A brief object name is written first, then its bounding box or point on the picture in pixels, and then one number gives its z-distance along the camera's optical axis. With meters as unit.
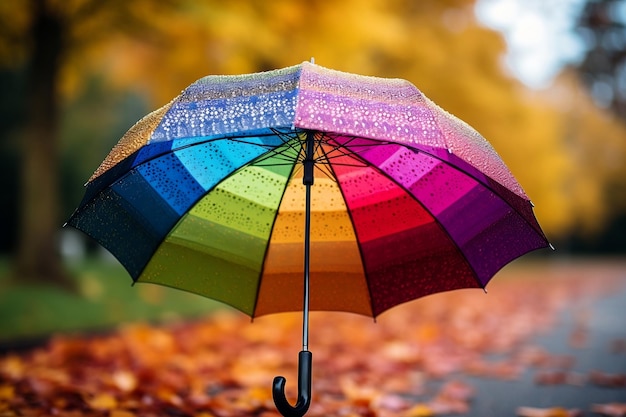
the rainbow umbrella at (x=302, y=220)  3.07
